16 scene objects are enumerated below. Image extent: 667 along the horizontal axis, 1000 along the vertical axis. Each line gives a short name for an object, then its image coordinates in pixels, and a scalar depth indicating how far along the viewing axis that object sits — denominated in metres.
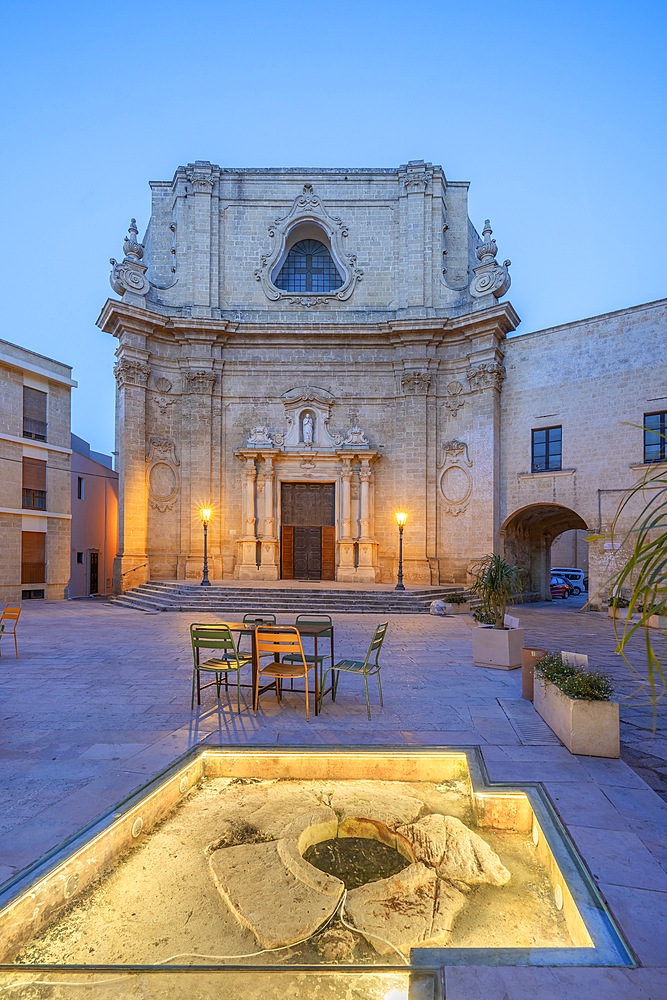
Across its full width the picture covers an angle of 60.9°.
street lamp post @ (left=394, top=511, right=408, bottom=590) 16.69
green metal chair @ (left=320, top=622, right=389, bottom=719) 5.66
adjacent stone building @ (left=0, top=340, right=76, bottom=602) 18.12
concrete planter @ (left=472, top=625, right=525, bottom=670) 7.74
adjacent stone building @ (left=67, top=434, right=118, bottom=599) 25.11
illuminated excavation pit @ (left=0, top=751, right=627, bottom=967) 2.56
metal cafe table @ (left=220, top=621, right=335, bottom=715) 5.76
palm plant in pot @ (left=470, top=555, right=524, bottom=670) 7.77
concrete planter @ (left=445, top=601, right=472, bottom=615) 14.63
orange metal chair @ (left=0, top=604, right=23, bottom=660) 8.31
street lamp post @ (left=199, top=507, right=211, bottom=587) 16.67
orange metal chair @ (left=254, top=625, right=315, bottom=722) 5.51
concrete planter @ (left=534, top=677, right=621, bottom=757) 4.44
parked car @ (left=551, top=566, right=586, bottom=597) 28.31
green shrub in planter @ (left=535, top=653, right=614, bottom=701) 4.61
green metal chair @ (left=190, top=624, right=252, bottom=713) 5.79
